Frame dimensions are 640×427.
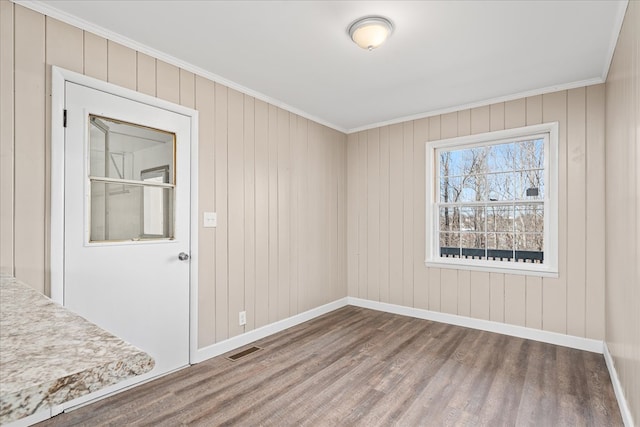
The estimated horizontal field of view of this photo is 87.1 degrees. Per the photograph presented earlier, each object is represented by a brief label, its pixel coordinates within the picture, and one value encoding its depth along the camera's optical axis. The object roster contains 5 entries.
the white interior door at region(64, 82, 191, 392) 2.28
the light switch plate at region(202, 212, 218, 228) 3.04
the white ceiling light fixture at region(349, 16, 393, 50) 2.27
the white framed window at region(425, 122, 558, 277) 3.47
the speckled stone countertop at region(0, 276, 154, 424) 0.56
